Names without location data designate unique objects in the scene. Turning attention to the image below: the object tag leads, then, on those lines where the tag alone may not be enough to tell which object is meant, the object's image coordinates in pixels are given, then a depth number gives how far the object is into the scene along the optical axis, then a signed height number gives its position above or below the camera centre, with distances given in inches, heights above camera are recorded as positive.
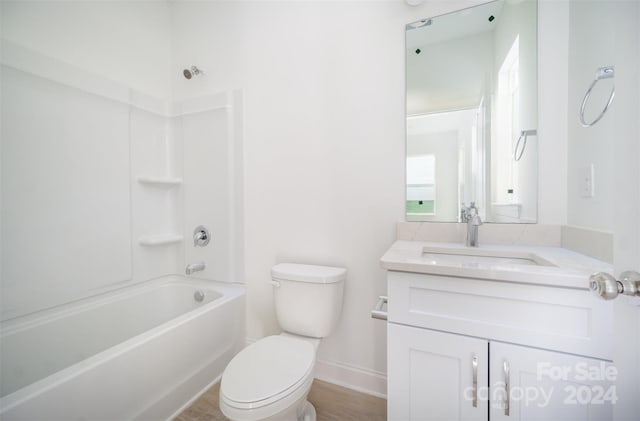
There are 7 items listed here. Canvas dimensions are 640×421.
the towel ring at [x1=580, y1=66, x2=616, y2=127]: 31.8 +16.5
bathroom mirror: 49.2 +19.1
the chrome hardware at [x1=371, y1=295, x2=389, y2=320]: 38.2 -16.0
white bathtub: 36.8 -27.4
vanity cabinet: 28.3 -17.7
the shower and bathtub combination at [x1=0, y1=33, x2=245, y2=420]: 46.6 -8.4
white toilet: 37.2 -26.5
